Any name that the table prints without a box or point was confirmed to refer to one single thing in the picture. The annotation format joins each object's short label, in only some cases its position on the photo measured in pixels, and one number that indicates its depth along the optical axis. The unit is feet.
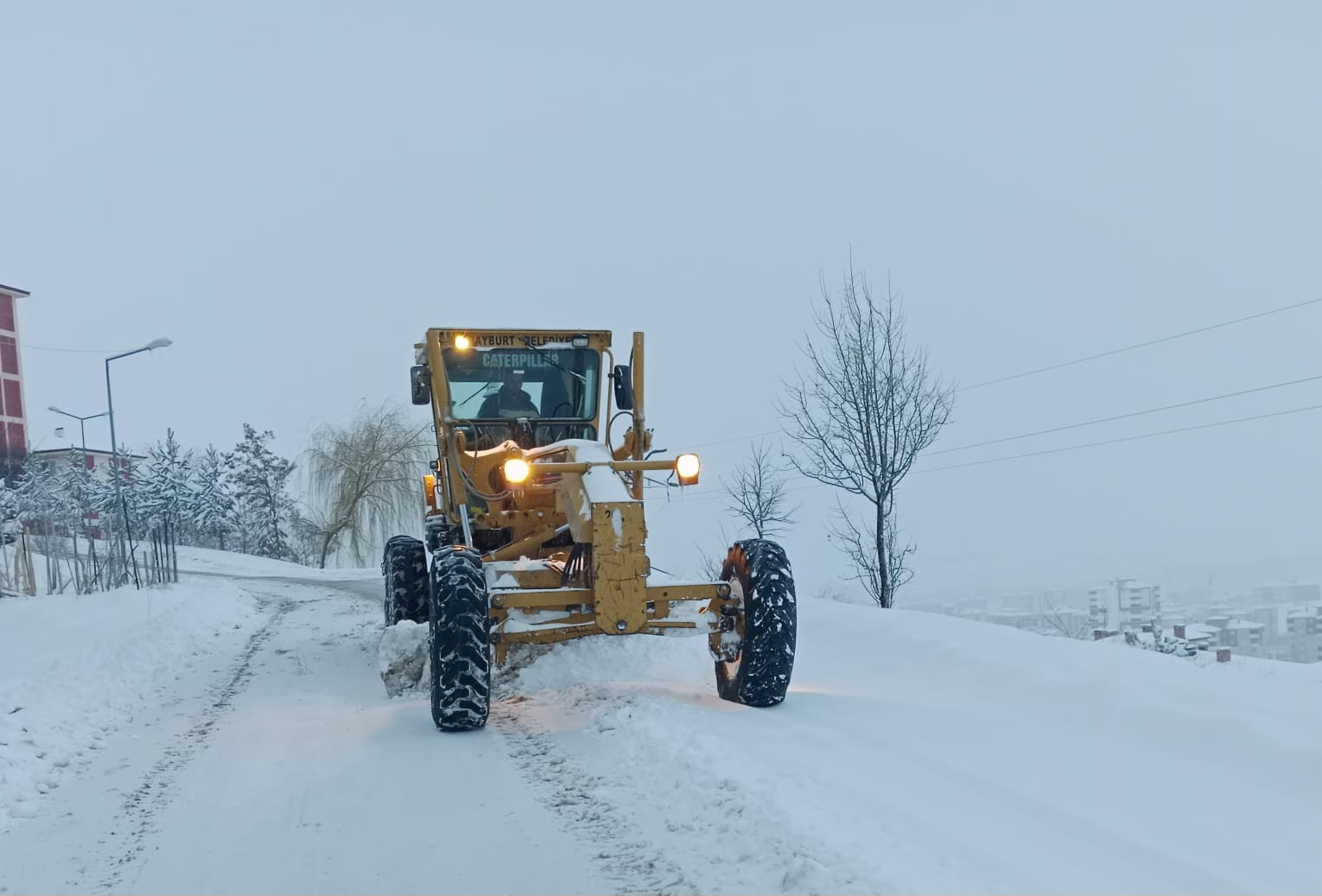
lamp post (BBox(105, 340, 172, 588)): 74.08
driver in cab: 33.37
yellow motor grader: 25.00
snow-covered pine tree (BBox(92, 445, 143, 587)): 69.15
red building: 173.47
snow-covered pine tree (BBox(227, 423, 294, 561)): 189.57
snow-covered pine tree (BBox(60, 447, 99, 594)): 65.92
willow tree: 137.39
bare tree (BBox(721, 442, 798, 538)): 91.56
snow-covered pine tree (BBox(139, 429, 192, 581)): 150.00
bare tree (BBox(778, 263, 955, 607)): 68.08
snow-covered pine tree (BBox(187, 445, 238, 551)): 165.89
